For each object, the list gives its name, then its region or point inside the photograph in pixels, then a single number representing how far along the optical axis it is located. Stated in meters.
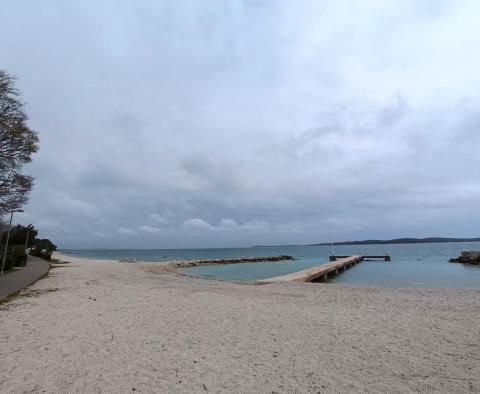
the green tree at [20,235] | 42.04
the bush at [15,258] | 21.67
